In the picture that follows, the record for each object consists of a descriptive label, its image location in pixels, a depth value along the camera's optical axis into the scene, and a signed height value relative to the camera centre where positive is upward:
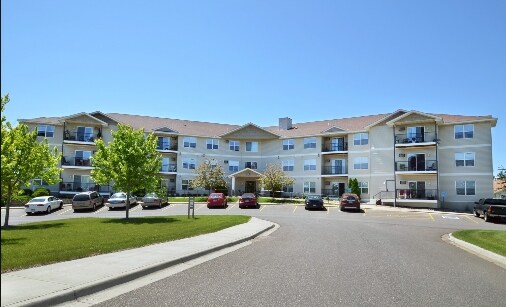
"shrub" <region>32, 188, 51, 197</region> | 40.88 -1.50
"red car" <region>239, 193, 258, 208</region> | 37.00 -1.91
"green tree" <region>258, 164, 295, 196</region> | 45.88 +0.04
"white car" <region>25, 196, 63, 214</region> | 32.03 -2.19
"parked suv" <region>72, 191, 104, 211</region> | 33.88 -1.94
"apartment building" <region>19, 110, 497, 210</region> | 40.78 +3.36
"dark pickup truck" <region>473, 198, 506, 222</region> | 28.36 -1.81
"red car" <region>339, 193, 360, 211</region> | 35.01 -1.79
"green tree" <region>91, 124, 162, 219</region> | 25.19 +0.98
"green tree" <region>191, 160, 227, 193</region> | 46.88 +0.19
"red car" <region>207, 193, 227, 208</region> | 37.00 -1.94
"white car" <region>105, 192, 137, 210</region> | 34.84 -2.03
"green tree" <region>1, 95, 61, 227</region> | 20.52 +0.85
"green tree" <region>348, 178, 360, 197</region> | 44.84 -0.62
